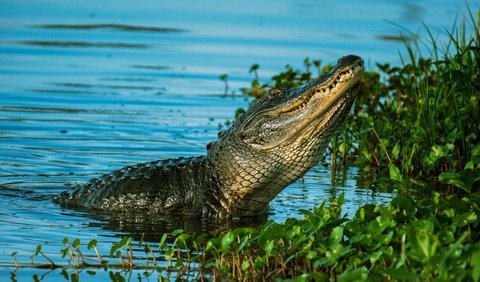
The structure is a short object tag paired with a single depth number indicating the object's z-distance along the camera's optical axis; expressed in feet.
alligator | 53.06
